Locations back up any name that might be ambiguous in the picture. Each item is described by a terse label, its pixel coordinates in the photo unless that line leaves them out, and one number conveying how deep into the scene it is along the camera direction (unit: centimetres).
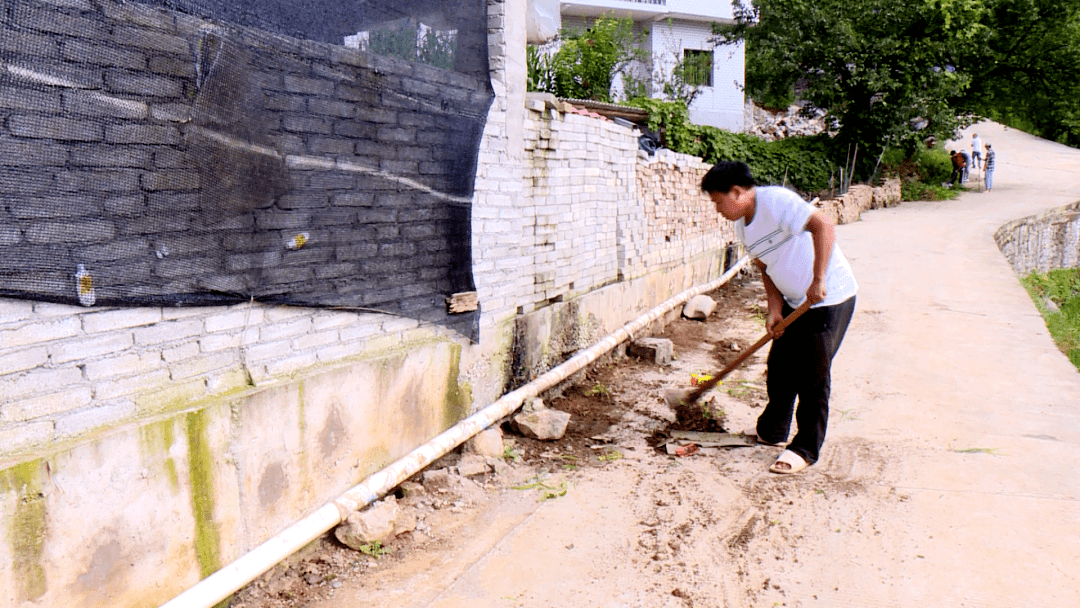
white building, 2438
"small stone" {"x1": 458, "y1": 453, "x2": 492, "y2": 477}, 396
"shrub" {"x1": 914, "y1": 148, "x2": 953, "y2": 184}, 2319
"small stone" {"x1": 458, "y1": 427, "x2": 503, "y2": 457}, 418
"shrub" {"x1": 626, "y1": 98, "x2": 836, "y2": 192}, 1434
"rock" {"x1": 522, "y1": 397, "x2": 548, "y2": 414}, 472
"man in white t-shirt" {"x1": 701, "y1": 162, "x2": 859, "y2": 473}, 381
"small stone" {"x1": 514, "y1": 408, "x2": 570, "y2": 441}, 448
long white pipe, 266
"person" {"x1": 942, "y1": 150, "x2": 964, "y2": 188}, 2286
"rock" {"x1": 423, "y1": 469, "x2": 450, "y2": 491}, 380
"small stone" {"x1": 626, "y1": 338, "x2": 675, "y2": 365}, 641
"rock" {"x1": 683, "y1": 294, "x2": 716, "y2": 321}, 834
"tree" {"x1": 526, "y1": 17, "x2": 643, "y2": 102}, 1998
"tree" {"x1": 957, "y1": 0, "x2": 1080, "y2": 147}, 2048
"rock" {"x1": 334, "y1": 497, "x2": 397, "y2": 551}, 321
